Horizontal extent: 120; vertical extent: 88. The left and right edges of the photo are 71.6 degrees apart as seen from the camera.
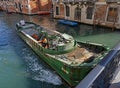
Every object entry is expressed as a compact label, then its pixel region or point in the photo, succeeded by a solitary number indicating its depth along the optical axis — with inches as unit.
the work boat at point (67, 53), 157.9
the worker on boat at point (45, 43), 221.2
